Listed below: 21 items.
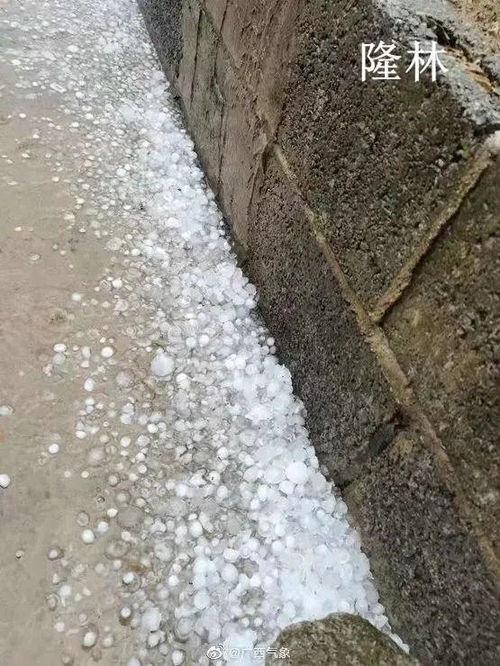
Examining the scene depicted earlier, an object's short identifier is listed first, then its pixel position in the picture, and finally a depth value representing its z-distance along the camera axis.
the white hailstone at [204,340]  0.49
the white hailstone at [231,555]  0.39
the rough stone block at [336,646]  0.34
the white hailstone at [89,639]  0.35
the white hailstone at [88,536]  0.39
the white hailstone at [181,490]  0.42
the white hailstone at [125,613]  0.36
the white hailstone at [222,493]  0.42
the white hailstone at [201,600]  0.37
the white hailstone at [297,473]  0.43
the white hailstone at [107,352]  0.48
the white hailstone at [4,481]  0.40
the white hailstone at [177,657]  0.35
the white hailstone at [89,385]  0.46
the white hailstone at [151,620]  0.36
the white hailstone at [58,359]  0.46
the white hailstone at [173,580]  0.38
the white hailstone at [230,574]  0.38
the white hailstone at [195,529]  0.40
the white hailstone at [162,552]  0.39
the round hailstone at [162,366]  0.47
